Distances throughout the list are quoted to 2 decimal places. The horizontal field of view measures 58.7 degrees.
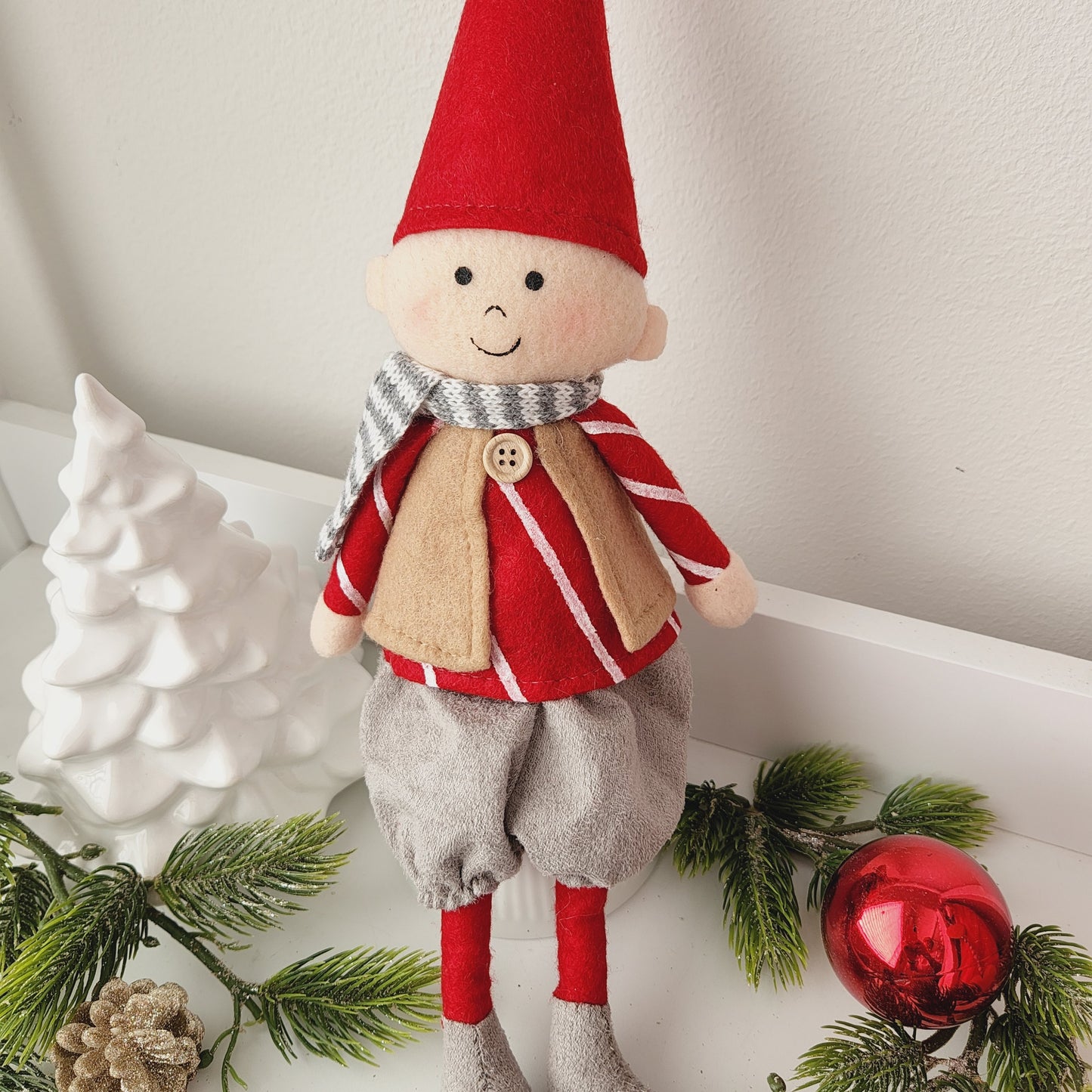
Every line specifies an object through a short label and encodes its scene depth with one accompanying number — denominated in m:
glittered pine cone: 0.52
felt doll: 0.44
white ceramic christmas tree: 0.56
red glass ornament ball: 0.48
